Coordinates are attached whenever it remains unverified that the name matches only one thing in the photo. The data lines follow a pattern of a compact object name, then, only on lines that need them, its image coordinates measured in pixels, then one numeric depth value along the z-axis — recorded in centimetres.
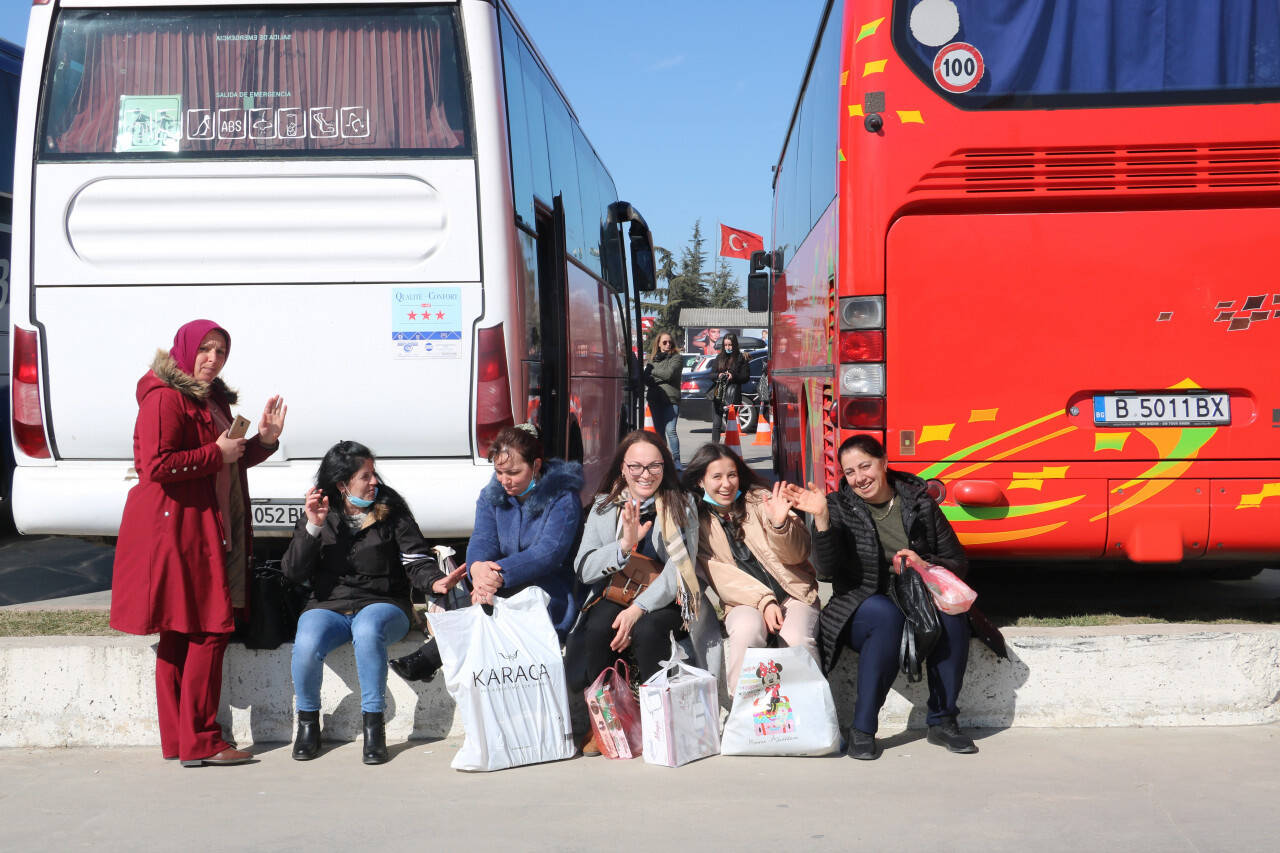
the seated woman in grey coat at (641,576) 519
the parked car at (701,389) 2964
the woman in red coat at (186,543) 502
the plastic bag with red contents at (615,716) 507
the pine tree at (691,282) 8588
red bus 571
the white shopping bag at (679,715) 489
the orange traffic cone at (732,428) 1600
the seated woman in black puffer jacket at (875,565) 505
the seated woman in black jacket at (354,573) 520
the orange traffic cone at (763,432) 2189
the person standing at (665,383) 1636
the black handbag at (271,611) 543
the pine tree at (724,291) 8794
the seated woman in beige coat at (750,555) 521
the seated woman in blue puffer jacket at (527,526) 538
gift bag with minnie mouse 498
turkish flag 2389
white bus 644
